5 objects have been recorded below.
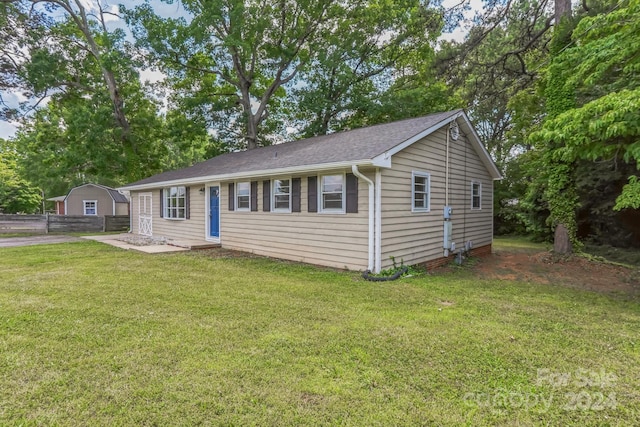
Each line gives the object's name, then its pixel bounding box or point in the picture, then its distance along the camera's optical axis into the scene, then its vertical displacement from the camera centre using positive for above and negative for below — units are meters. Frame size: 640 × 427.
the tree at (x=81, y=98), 16.02 +6.06
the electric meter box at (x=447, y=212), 8.25 -0.18
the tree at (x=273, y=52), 16.22 +8.58
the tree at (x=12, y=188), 26.78 +1.54
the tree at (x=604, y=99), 4.62 +1.58
